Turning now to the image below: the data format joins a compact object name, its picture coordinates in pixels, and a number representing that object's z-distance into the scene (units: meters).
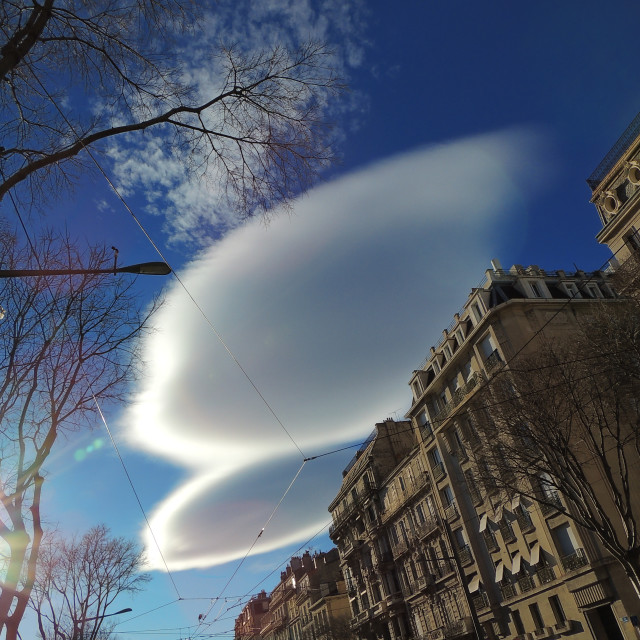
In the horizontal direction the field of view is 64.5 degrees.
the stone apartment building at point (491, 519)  21.95
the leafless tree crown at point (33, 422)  9.73
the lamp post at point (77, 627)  24.27
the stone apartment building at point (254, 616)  85.12
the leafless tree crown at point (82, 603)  24.09
